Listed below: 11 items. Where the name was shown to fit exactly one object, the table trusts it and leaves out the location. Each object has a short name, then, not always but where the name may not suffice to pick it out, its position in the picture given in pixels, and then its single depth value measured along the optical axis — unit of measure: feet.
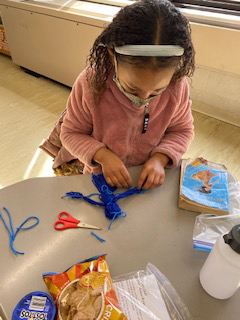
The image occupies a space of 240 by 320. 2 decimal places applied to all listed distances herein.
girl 1.93
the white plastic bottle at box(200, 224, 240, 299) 1.40
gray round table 1.61
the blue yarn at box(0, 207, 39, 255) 1.78
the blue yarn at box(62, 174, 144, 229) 2.04
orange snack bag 1.32
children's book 2.12
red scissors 1.93
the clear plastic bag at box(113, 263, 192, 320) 1.51
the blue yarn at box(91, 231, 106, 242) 1.88
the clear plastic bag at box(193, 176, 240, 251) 1.87
